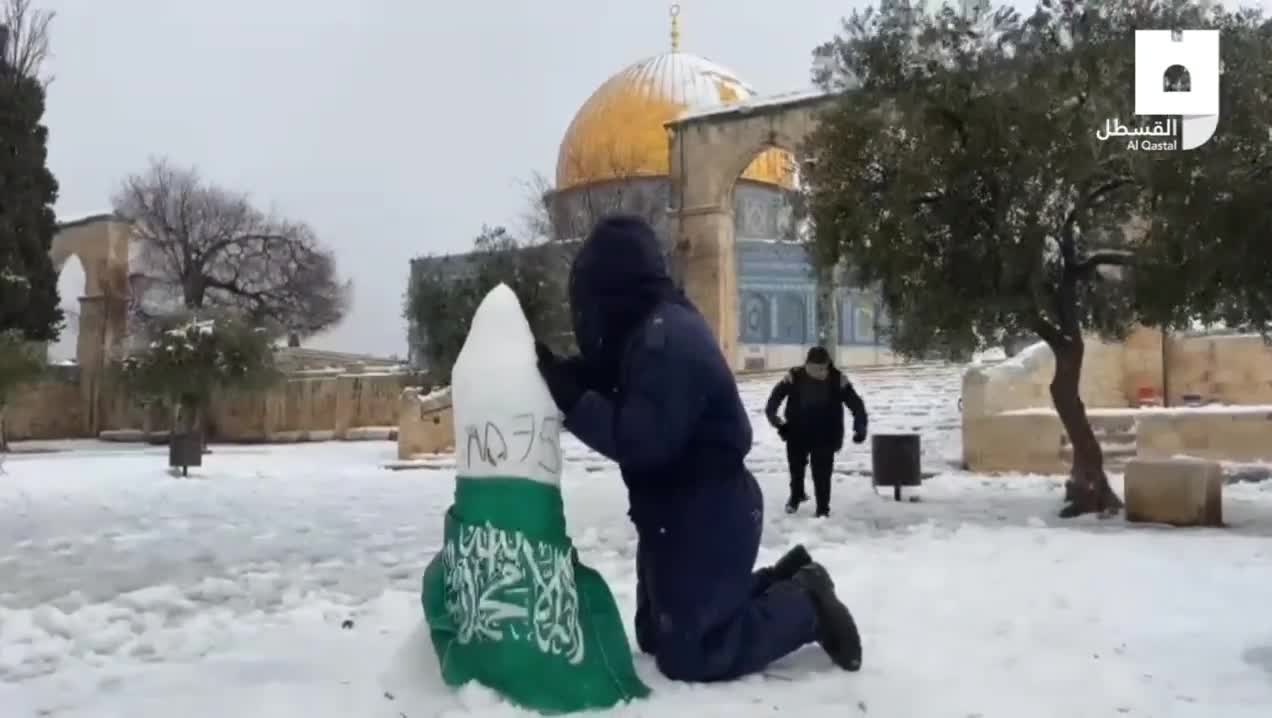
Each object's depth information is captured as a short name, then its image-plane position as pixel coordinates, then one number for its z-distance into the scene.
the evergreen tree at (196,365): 18.98
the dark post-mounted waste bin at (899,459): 10.85
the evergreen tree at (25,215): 24.69
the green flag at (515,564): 3.45
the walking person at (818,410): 9.40
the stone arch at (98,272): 34.06
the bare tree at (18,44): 26.06
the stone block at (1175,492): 8.62
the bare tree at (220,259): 39.00
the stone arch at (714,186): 28.77
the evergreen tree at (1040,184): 8.68
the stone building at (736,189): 36.41
